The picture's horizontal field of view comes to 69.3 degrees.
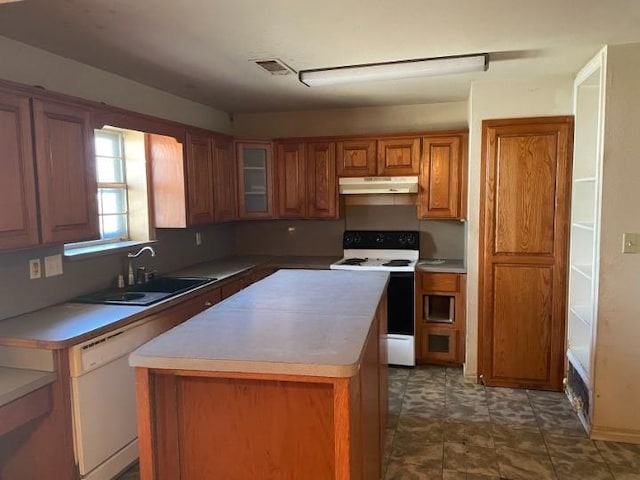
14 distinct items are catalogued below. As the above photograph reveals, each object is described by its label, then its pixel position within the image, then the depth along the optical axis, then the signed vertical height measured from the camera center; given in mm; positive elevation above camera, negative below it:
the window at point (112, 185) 3273 +157
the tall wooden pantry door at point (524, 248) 3387 -343
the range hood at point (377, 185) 4043 +174
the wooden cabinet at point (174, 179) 3479 +209
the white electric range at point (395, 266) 3916 -538
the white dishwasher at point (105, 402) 2203 -991
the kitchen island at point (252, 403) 1468 -671
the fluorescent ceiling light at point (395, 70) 2857 +878
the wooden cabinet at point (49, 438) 2111 -1072
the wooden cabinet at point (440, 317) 3881 -975
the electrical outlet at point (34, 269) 2527 -333
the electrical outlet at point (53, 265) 2625 -331
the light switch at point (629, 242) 2727 -242
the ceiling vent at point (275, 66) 2912 +908
